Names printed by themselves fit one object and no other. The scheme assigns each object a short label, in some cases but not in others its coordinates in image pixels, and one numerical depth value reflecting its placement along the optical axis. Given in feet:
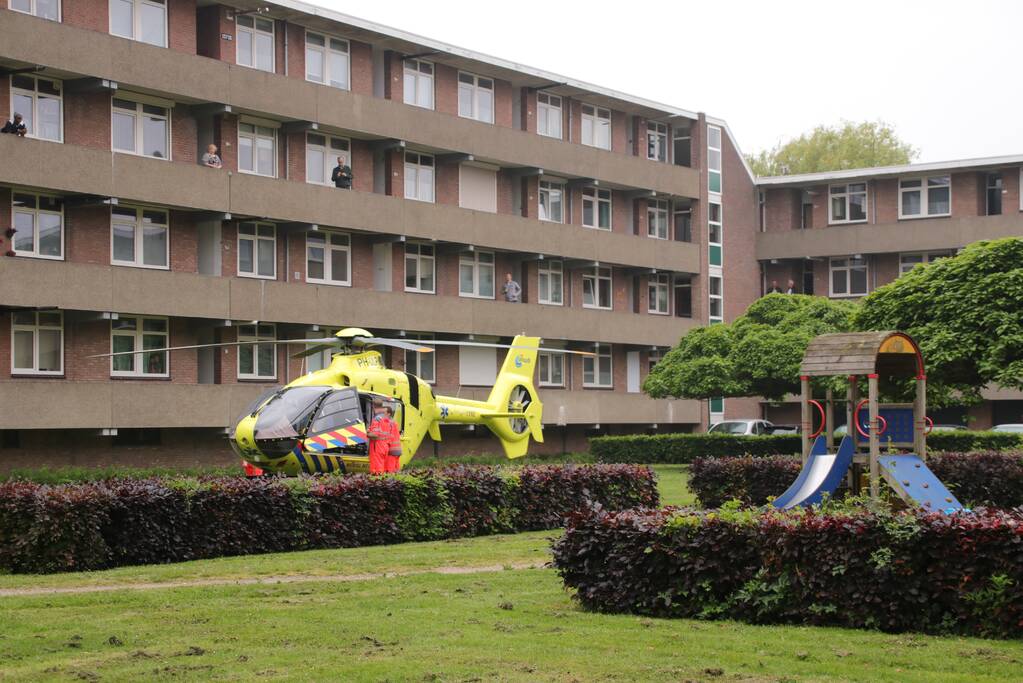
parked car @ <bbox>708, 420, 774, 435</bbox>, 166.08
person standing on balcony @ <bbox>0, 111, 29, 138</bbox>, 112.88
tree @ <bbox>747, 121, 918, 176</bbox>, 268.21
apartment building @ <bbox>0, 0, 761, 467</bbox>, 117.91
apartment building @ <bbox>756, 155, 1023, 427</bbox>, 188.55
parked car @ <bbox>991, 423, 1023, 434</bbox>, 148.58
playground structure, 63.41
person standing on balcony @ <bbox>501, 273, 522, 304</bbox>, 157.28
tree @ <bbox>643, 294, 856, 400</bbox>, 145.07
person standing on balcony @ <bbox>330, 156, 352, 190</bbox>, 138.21
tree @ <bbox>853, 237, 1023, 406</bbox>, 109.29
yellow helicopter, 80.48
